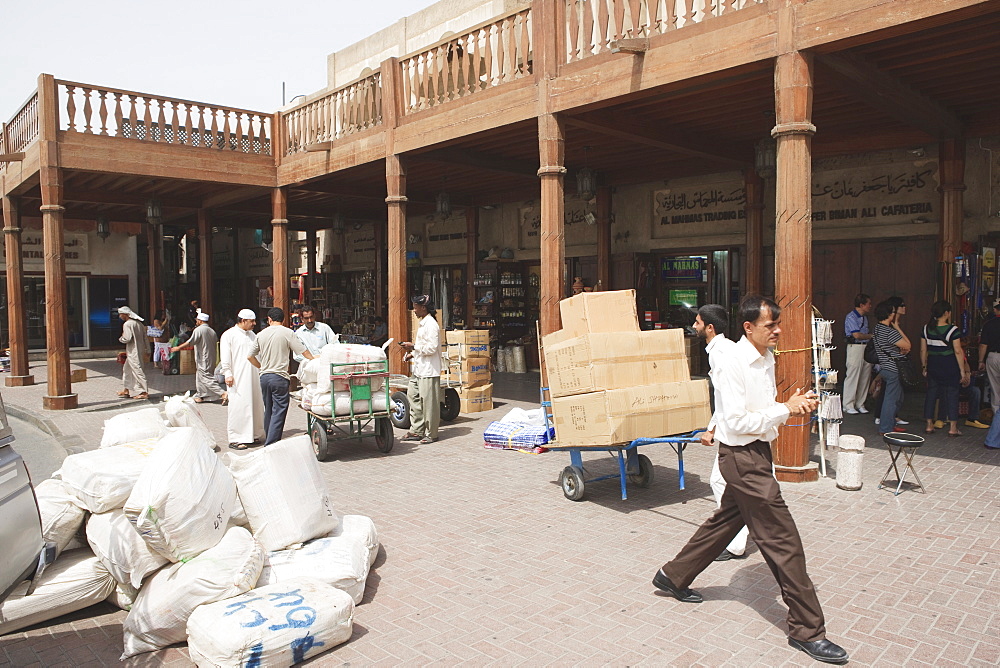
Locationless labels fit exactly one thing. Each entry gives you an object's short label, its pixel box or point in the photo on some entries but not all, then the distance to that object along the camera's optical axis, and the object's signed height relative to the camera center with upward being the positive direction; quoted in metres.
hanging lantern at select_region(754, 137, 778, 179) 10.58 +2.17
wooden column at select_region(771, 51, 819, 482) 6.82 +0.64
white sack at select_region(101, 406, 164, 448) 5.57 -0.92
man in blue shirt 10.80 -0.90
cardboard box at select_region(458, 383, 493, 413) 11.78 -1.51
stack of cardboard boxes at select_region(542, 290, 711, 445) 6.03 -0.70
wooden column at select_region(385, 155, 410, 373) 11.98 +1.01
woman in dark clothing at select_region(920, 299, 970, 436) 8.83 -0.75
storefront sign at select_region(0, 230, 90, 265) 23.83 +2.22
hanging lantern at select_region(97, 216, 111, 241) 20.81 +2.52
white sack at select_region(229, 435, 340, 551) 4.74 -1.26
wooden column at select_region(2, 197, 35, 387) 15.50 +0.28
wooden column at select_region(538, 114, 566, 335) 9.46 +1.24
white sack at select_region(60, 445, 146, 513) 4.38 -1.03
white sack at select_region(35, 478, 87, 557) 4.30 -1.23
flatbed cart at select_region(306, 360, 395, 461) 8.38 -1.27
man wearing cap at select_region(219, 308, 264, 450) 9.60 -1.01
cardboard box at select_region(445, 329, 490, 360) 11.66 -0.59
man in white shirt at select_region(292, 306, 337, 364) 11.00 -0.37
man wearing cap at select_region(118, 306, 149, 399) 13.75 -0.77
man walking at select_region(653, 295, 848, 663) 3.70 -1.00
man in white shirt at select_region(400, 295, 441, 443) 9.29 -0.91
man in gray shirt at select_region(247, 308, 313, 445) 8.87 -0.73
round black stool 6.32 -1.26
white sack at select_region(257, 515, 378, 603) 4.38 -1.60
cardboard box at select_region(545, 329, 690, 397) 6.10 -0.49
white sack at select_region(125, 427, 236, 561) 4.01 -1.09
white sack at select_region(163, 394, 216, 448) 6.34 -0.92
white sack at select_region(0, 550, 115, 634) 4.10 -1.66
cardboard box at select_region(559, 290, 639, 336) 6.66 -0.07
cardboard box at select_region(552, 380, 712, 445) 5.97 -0.93
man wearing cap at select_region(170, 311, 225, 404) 13.75 -0.95
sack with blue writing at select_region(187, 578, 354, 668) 3.53 -1.62
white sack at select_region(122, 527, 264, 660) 3.88 -1.56
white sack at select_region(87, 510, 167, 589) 4.05 -1.37
